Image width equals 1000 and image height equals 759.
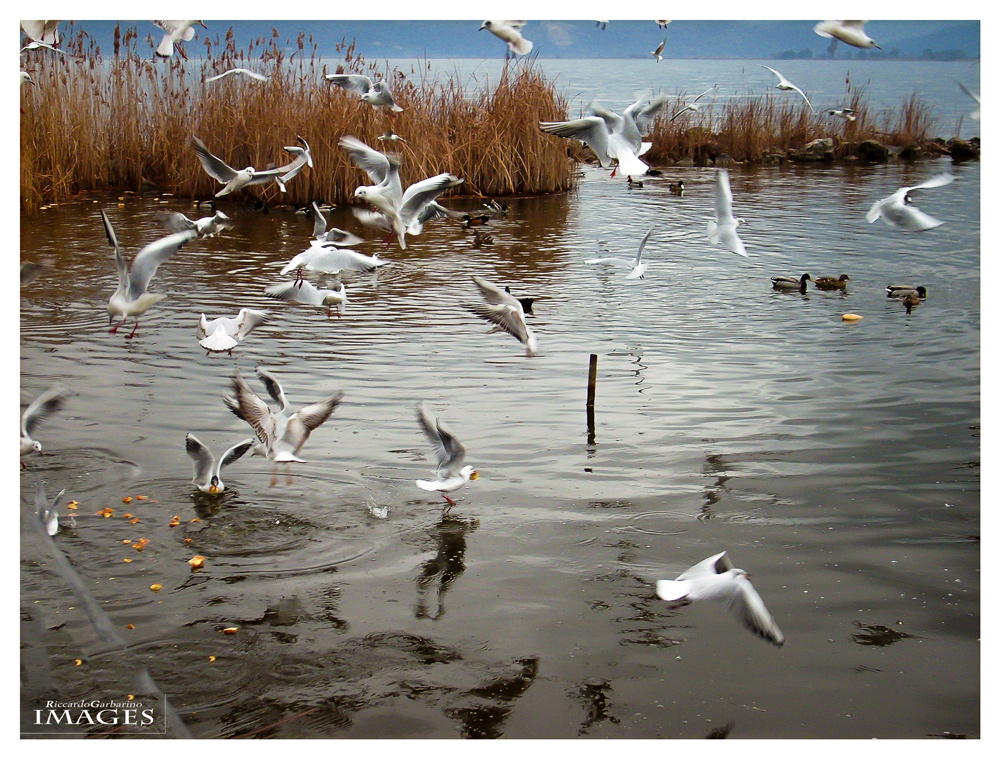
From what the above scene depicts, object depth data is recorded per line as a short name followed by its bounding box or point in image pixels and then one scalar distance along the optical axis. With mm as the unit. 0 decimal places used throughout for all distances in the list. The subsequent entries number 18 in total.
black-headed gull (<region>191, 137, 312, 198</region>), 5789
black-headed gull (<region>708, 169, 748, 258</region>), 5589
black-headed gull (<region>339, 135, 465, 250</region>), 5402
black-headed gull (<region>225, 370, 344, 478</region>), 4754
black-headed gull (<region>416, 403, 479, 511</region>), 4668
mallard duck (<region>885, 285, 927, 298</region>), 9391
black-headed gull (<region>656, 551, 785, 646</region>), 3428
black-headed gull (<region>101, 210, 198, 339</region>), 4645
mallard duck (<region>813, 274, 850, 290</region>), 10062
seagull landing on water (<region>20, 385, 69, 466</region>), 4566
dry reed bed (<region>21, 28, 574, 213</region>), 14133
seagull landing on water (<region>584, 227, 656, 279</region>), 11066
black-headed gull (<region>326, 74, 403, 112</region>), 6422
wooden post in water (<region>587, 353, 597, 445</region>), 6113
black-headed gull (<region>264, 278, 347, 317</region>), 6588
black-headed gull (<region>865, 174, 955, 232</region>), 5285
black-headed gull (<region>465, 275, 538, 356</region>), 5504
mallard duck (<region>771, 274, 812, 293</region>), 10000
